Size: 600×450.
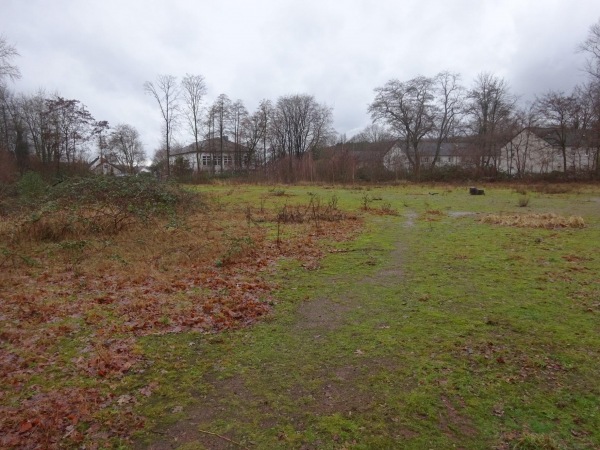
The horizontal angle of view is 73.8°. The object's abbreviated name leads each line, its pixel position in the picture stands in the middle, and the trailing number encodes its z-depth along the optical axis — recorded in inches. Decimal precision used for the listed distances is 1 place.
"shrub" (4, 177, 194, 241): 410.9
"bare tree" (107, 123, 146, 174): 2363.2
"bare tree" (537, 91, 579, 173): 1600.6
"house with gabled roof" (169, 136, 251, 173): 2402.8
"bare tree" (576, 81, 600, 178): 1418.6
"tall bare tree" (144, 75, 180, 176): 2097.9
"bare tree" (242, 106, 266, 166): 2444.6
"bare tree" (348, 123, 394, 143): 2921.8
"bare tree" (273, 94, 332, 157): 2655.0
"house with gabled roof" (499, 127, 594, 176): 1642.5
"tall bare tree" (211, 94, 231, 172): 2321.4
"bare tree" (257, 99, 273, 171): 2502.5
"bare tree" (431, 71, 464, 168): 1972.2
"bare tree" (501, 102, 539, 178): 1759.4
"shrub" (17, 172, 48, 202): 535.8
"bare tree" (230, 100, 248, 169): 2386.8
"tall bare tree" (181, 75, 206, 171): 2188.7
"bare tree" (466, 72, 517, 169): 1798.7
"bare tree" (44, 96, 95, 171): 1647.4
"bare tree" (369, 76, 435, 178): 1915.6
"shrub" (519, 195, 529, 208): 793.9
